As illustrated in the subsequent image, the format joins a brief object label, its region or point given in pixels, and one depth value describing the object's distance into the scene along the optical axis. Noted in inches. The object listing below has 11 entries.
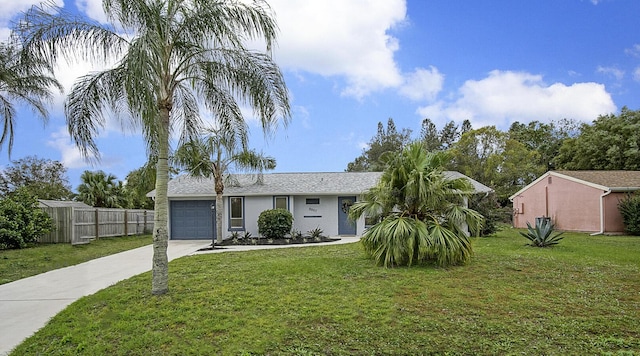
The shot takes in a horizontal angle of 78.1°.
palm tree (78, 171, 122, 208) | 946.7
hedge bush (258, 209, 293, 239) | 676.1
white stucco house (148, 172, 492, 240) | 737.6
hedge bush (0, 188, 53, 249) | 555.5
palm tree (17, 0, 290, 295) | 260.5
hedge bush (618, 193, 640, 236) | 724.0
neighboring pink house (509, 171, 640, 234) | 773.9
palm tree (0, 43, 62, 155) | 364.8
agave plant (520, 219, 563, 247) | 494.9
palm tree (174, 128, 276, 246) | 613.9
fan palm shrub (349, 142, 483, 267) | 341.4
